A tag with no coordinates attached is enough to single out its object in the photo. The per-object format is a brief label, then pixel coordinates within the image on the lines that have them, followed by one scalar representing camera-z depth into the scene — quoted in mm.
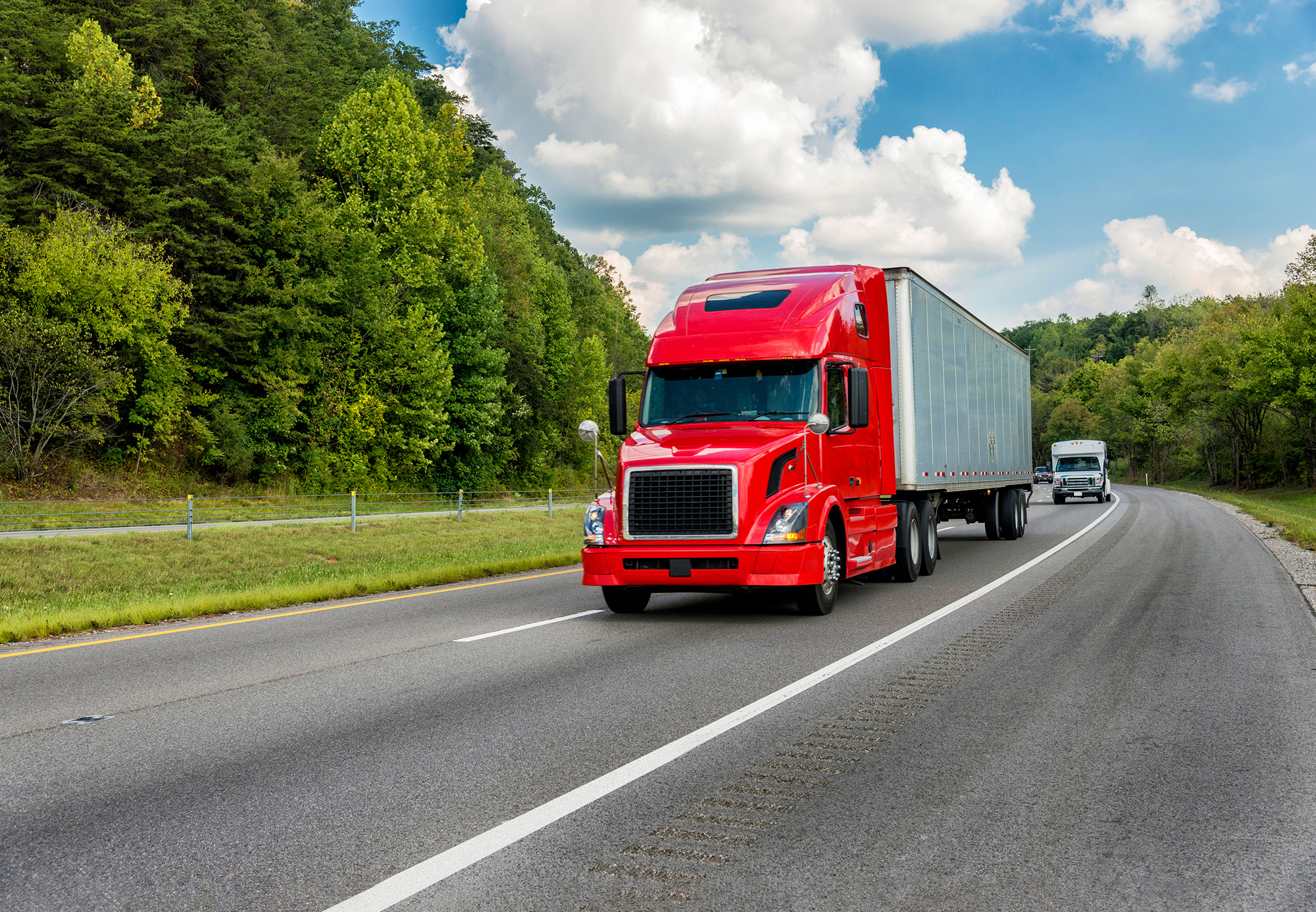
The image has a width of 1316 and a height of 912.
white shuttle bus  48312
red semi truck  10227
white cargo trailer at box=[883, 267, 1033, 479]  14180
